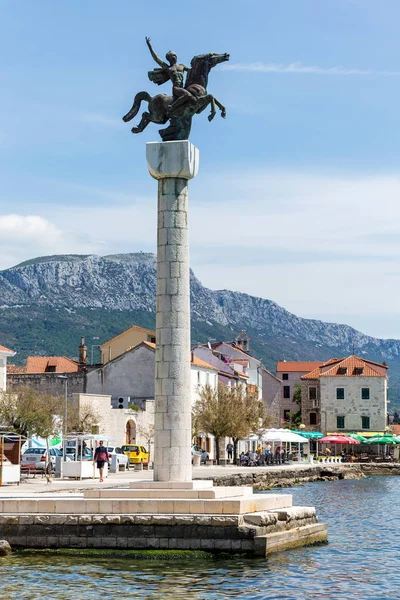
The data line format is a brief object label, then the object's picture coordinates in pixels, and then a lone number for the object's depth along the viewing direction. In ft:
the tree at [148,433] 237.64
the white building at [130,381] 253.65
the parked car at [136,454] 206.90
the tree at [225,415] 236.02
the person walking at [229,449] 250.37
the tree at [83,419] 208.44
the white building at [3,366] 229.66
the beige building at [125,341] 310.45
